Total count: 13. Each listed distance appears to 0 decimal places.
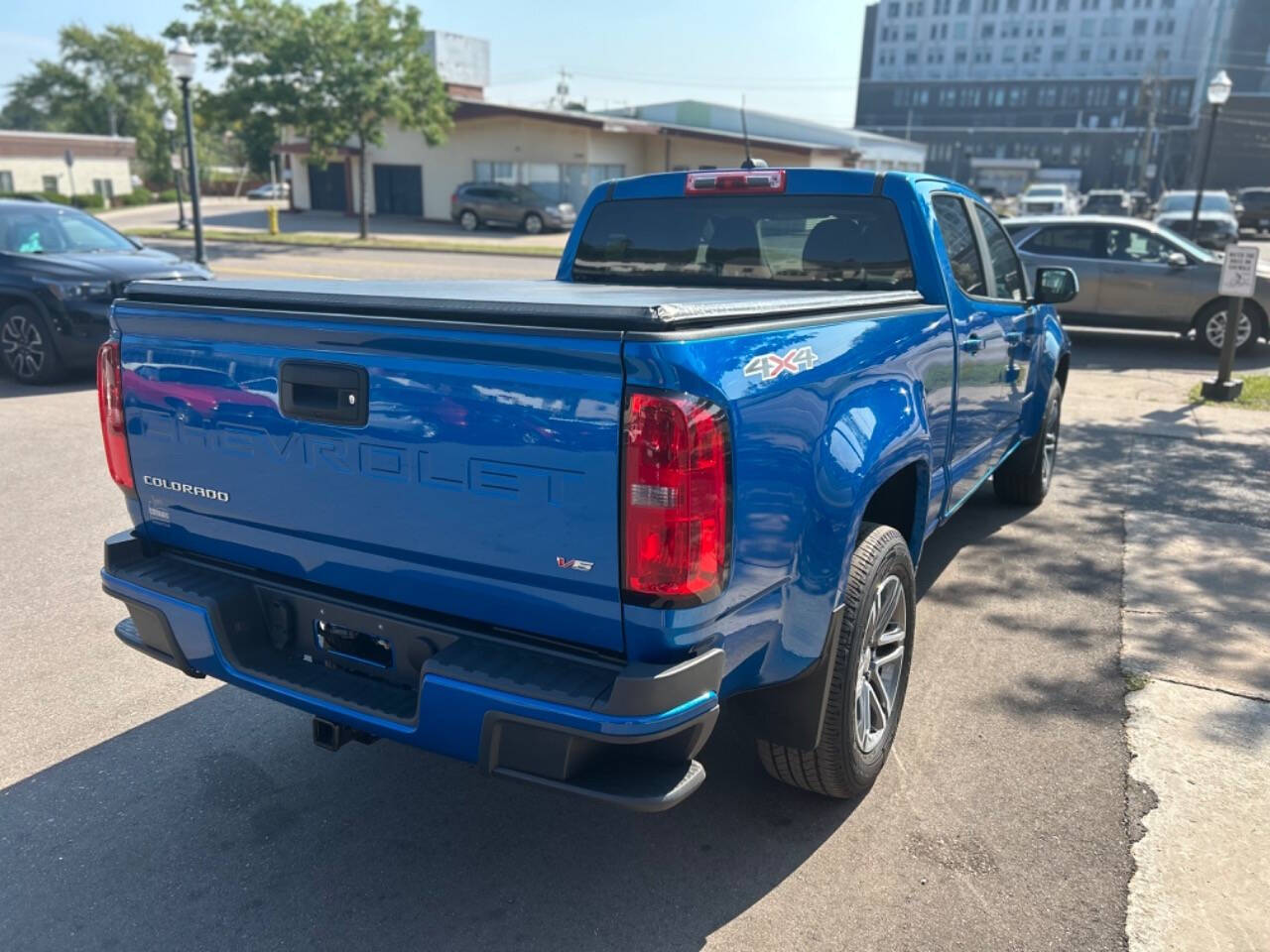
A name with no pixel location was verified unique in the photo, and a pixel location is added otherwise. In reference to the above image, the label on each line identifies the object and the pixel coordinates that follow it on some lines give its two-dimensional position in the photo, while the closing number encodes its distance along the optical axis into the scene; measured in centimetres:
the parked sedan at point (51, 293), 967
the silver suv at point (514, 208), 3638
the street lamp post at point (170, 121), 2469
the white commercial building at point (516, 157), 3862
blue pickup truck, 230
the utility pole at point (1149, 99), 6750
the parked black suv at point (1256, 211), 3719
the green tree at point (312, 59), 2839
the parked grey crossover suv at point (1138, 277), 1260
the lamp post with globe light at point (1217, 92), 1906
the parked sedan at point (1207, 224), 2747
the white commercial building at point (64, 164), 5522
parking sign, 947
